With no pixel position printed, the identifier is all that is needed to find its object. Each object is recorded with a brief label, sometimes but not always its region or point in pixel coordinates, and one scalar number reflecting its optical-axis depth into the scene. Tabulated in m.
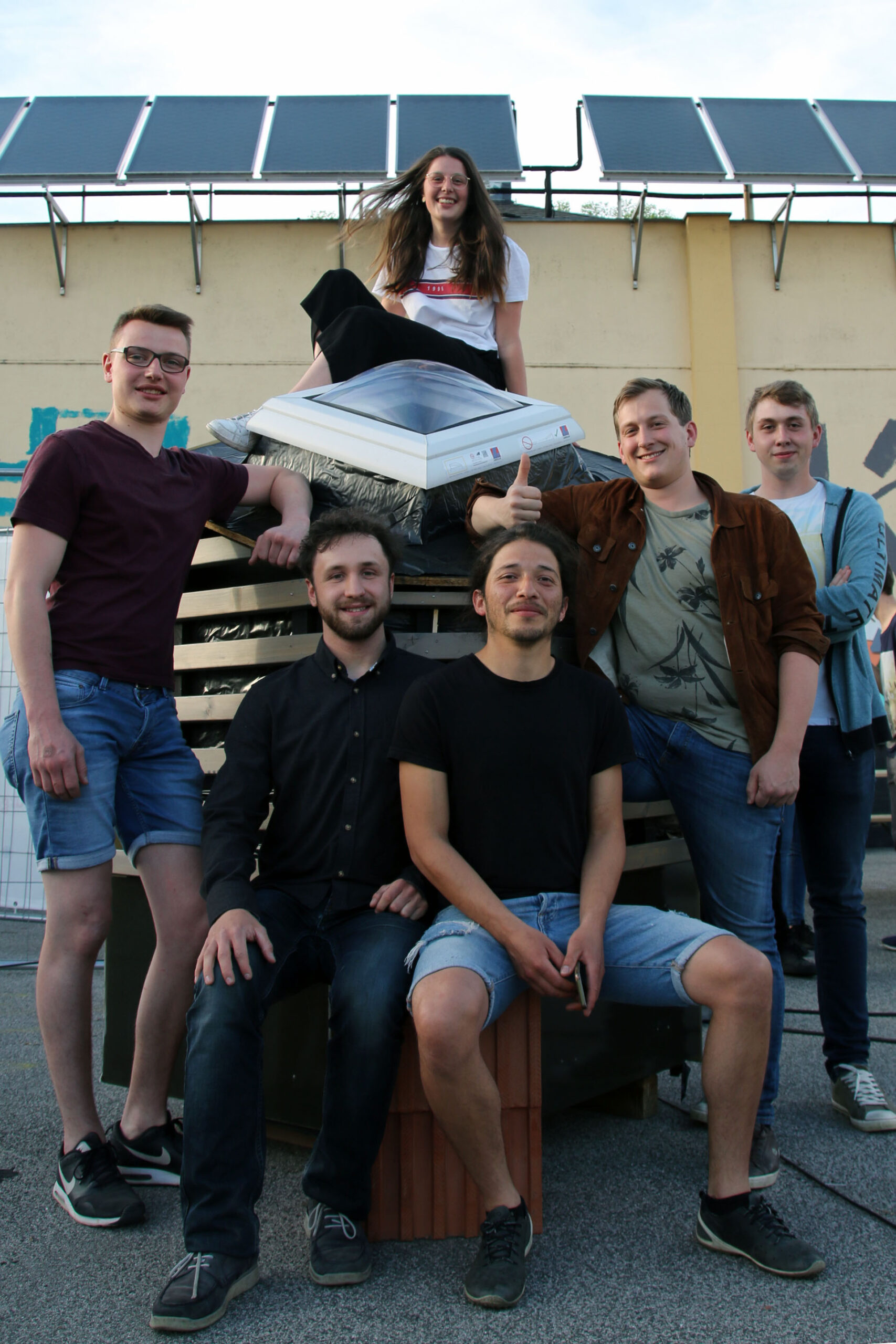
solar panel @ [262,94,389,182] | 9.21
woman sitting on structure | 3.27
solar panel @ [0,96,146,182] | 9.14
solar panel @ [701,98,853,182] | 9.40
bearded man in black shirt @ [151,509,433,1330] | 1.88
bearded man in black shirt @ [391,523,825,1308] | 1.92
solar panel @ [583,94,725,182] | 9.29
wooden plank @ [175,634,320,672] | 2.64
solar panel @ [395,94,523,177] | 9.22
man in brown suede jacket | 2.46
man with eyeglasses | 2.27
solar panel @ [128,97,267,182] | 9.23
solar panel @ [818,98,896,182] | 9.54
